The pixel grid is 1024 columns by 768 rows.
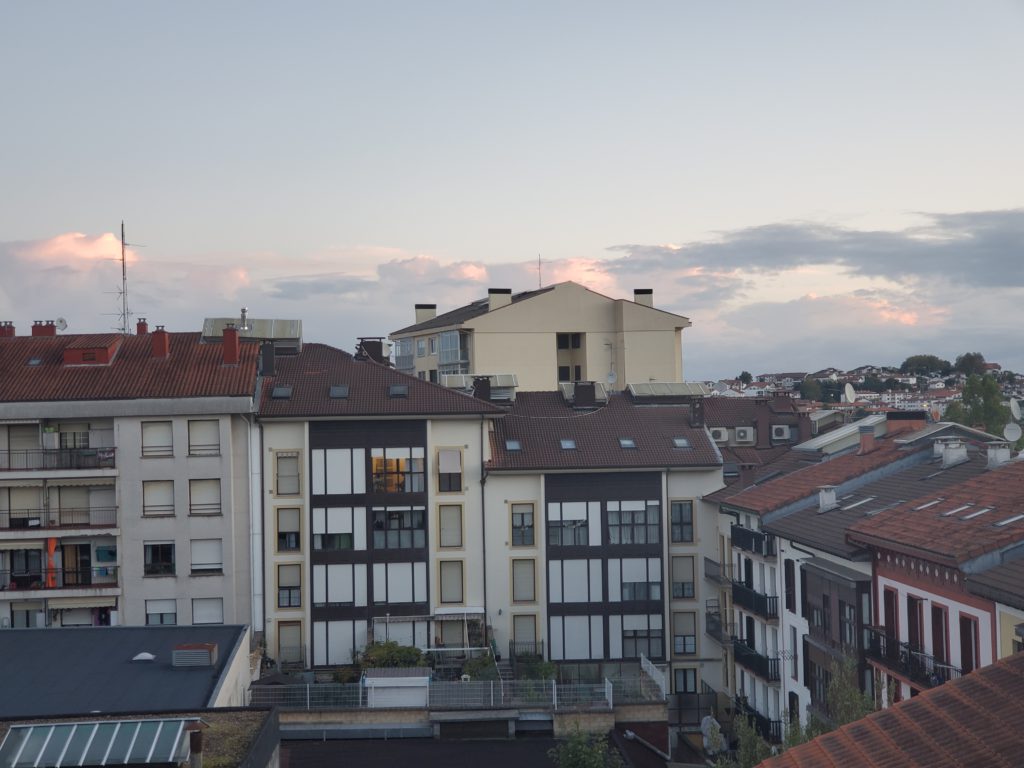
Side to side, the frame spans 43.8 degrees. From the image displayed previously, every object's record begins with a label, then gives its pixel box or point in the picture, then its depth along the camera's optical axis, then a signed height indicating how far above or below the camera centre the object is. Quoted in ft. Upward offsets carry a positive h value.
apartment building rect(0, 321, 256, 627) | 156.35 -13.77
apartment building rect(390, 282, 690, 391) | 295.48 +10.18
